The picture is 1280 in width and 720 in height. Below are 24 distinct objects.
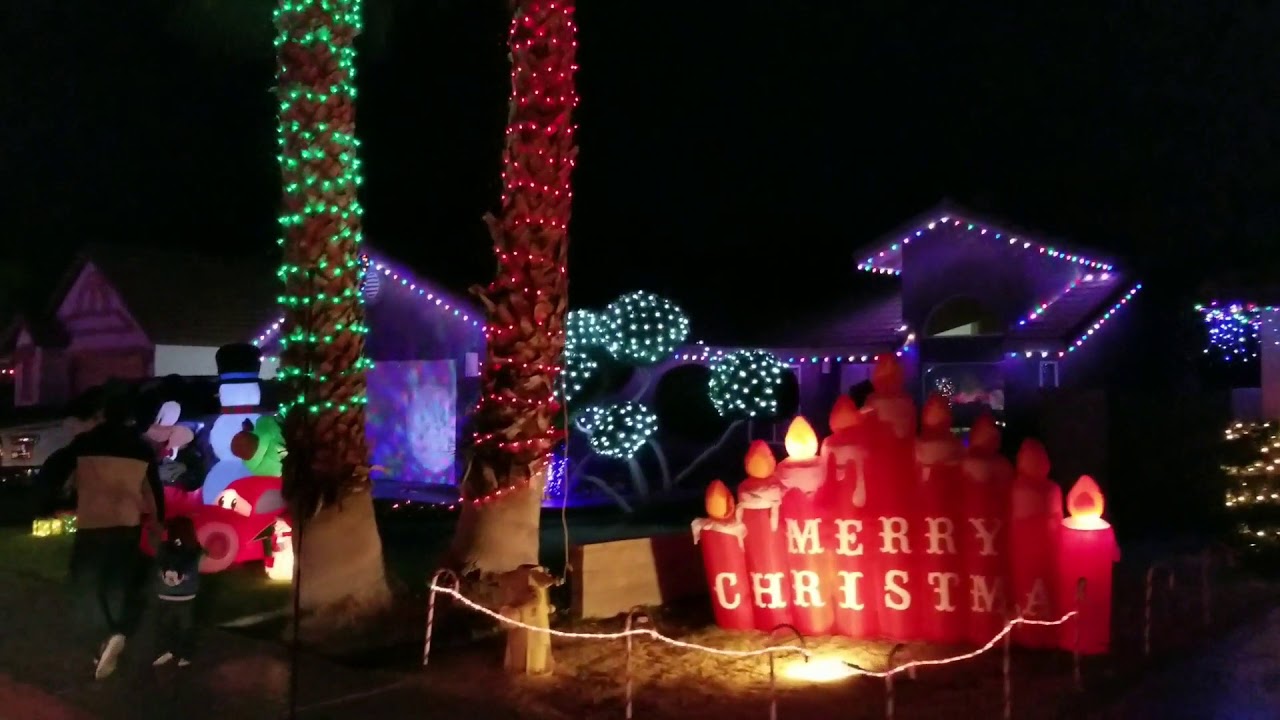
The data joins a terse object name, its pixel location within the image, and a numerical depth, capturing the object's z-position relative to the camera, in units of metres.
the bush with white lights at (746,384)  16.70
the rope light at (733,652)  6.89
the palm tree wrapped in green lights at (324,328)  8.60
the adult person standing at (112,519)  7.37
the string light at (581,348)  16.08
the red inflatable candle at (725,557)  8.42
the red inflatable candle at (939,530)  7.94
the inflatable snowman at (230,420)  12.70
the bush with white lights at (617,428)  15.84
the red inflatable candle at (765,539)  8.31
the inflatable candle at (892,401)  8.16
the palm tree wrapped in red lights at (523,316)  8.73
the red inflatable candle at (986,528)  7.82
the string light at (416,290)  19.03
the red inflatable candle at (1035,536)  7.68
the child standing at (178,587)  7.35
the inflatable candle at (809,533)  8.23
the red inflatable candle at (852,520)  8.15
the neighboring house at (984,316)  17.66
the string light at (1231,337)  21.77
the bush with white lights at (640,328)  15.76
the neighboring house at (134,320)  26.25
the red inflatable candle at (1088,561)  7.52
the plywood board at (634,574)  9.08
